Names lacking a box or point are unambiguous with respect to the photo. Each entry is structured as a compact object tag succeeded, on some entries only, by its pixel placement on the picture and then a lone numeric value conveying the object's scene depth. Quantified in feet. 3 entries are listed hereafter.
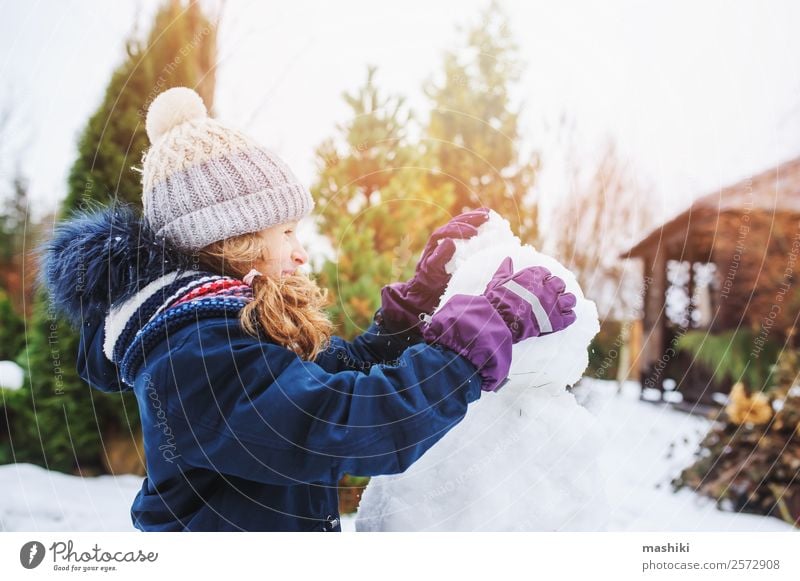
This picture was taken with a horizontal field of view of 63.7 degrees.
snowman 2.74
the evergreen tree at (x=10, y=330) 6.58
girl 2.27
